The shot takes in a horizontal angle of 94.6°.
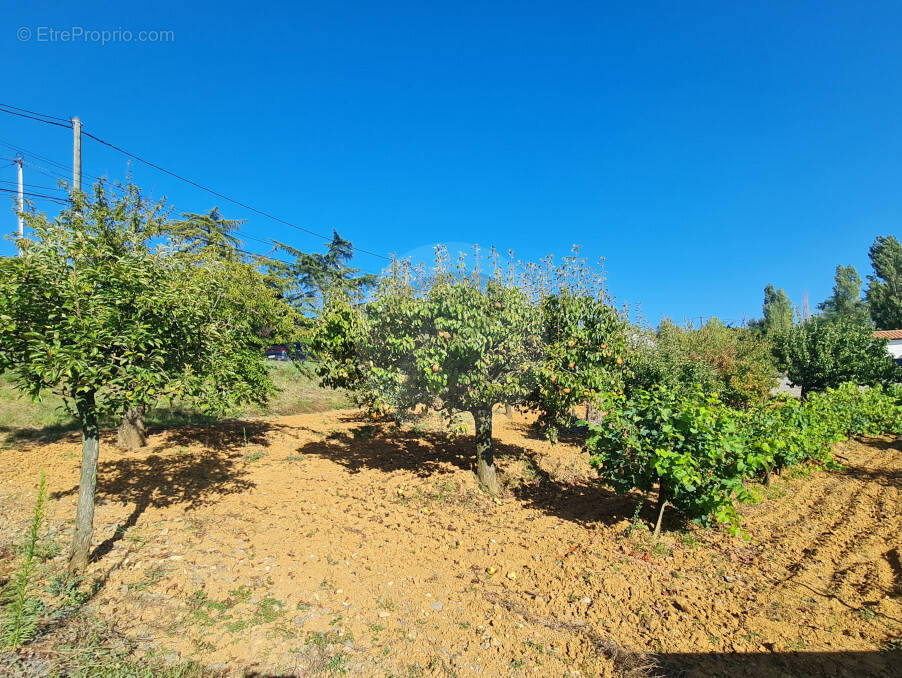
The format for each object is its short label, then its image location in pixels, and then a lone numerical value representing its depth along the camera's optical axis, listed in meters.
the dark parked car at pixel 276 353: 37.13
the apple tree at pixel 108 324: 3.88
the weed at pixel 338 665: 3.60
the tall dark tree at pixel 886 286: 52.09
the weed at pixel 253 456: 9.50
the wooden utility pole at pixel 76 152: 10.80
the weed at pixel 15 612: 3.43
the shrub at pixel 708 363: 15.57
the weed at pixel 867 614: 4.26
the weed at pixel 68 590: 4.09
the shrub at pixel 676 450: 5.42
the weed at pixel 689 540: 6.00
